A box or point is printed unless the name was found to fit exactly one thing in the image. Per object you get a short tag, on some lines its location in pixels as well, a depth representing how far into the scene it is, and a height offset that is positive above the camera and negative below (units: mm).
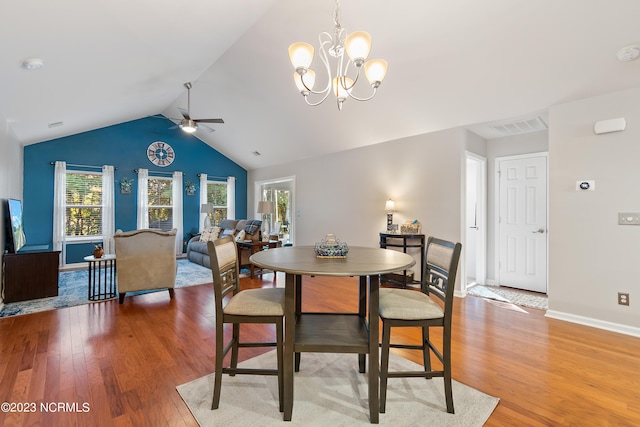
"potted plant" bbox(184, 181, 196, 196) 7418 +621
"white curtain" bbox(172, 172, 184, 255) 7184 +211
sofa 5538 -450
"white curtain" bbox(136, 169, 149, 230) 6754 +310
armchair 3637 -602
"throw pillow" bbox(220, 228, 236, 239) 6227 -394
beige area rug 1656 -1154
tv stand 3627 -792
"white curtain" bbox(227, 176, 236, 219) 8195 +439
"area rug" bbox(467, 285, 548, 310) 3761 -1135
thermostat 3038 +293
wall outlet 2886 -824
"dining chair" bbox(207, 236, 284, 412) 1718 -575
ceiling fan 4746 +1466
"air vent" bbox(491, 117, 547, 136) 3801 +1177
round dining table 1570 -665
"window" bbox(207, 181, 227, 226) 7893 +368
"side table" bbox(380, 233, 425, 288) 4283 -439
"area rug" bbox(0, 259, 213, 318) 3482 -1109
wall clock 6949 +1409
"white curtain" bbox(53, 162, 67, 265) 5812 +67
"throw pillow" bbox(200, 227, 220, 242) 6289 -444
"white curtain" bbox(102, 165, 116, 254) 6312 +76
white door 4230 -131
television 3664 -202
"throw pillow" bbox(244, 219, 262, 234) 5543 -264
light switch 2814 -41
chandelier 1931 +1054
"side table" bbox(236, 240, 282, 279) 5105 -560
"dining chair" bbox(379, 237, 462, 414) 1690 -588
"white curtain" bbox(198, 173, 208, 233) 7621 +458
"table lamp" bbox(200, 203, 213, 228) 7352 +94
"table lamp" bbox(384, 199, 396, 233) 4727 +36
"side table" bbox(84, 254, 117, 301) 3842 -1099
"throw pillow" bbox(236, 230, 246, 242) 5563 -435
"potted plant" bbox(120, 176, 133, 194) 6570 +610
